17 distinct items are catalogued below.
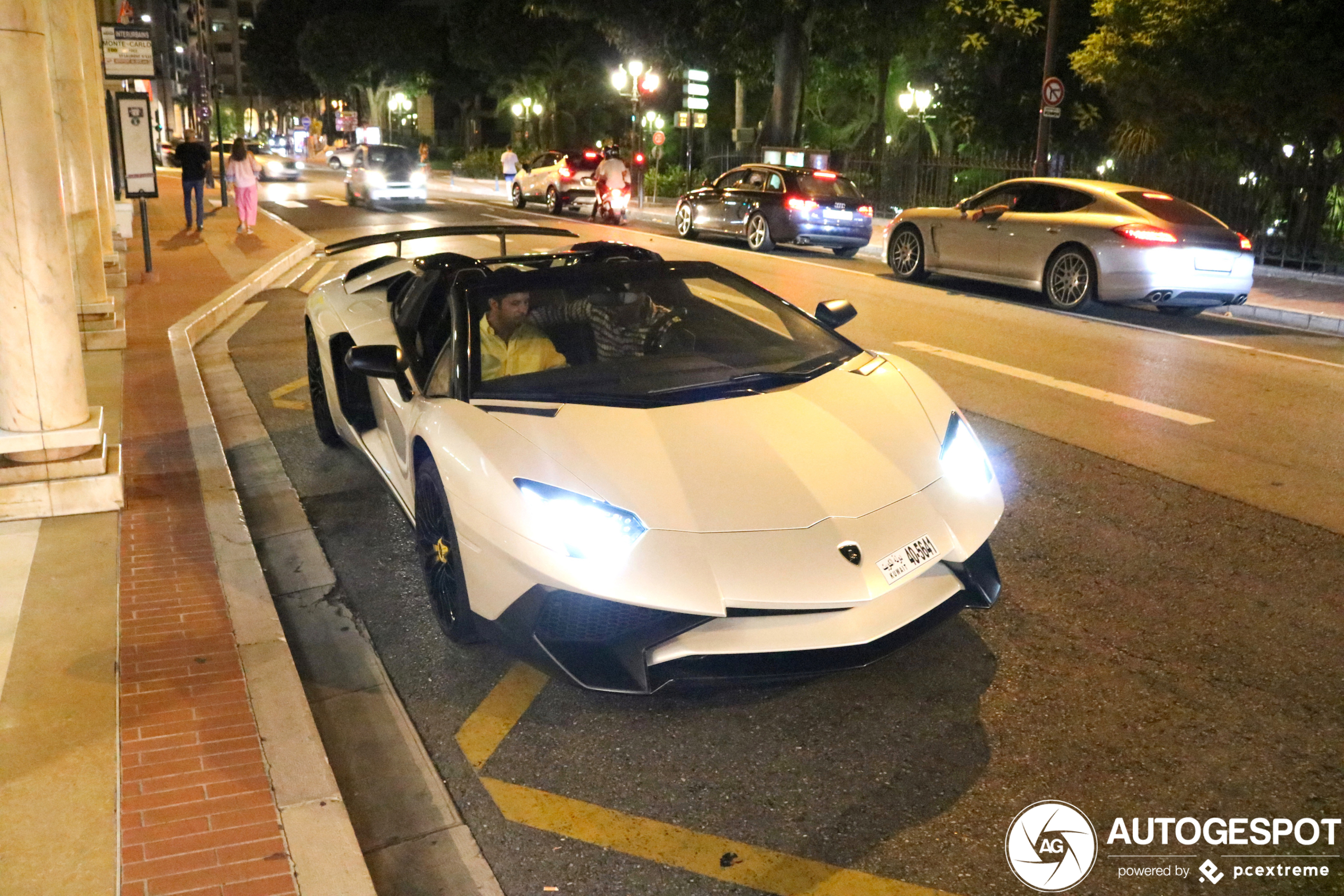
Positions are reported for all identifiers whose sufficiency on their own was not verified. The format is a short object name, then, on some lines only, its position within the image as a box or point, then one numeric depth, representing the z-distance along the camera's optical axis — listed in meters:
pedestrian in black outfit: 21.19
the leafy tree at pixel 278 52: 92.56
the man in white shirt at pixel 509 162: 39.94
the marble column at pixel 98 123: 15.20
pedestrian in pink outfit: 21.12
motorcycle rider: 26.97
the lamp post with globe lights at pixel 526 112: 64.94
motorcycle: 27.20
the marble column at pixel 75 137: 10.95
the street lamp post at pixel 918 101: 32.75
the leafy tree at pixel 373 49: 72.56
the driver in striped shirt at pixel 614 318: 4.98
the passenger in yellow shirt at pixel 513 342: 4.80
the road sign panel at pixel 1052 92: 20.59
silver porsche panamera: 12.92
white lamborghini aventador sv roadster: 3.58
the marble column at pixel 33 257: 5.54
